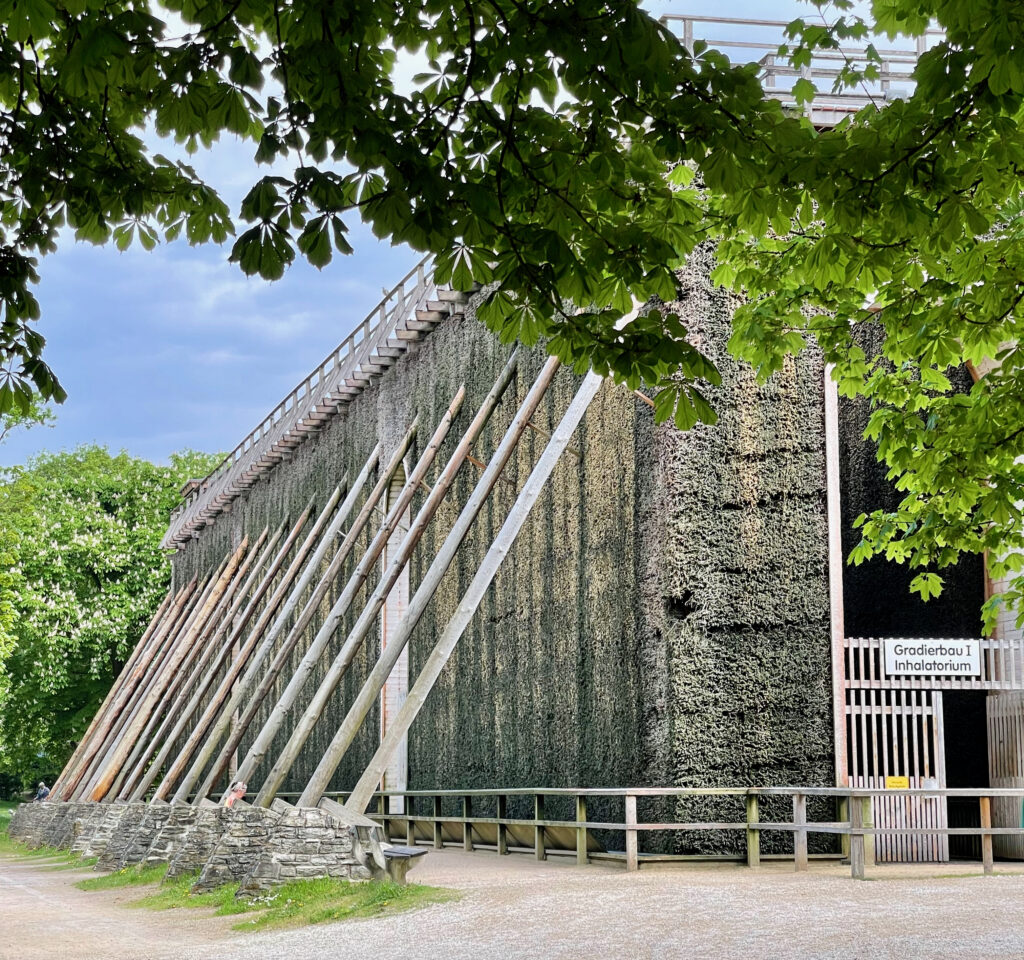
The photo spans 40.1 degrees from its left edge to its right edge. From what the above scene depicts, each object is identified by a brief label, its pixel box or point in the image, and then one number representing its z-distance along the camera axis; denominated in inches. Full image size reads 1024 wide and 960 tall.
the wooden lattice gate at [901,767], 607.5
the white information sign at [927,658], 617.9
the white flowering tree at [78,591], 1743.4
